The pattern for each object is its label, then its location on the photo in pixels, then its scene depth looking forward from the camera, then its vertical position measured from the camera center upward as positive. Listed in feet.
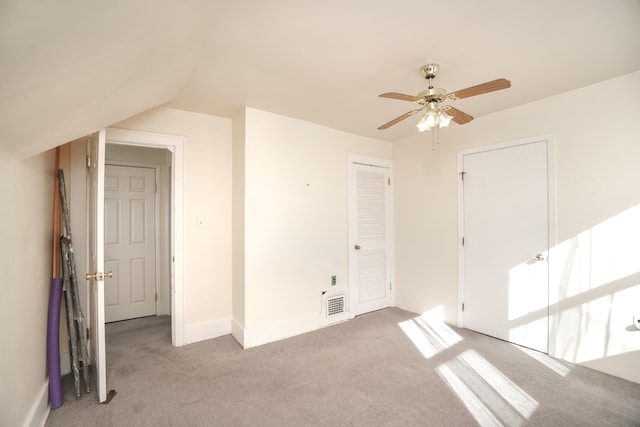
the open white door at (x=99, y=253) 6.19 -0.82
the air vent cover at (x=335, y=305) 10.94 -3.65
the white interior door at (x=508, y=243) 8.72 -1.06
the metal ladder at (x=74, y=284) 6.77 -1.67
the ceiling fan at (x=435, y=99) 5.48 +2.35
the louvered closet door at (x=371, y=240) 12.00 -1.18
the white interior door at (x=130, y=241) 11.25 -1.03
